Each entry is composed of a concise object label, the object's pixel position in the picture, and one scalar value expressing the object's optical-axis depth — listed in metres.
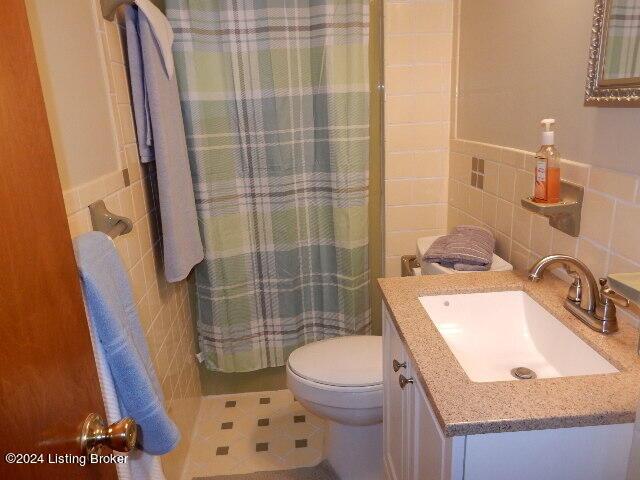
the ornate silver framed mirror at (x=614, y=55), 0.98
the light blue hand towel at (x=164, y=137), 1.57
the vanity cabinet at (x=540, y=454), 0.78
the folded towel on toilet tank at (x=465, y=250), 1.48
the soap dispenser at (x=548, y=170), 1.21
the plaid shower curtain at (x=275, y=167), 1.88
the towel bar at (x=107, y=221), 1.23
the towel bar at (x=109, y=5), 1.38
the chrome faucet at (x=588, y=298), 1.02
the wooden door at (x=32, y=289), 0.52
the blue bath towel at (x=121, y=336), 0.93
